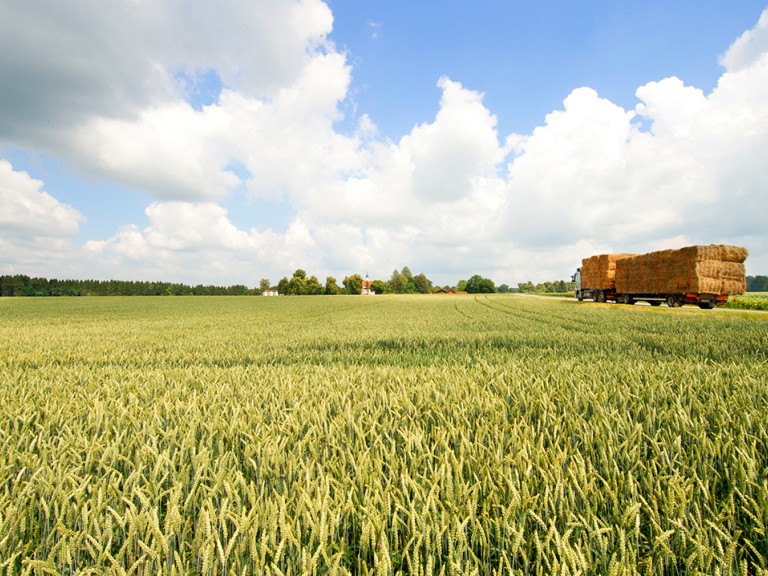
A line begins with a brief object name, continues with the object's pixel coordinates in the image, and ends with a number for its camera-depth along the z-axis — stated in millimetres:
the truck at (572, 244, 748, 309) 22688
